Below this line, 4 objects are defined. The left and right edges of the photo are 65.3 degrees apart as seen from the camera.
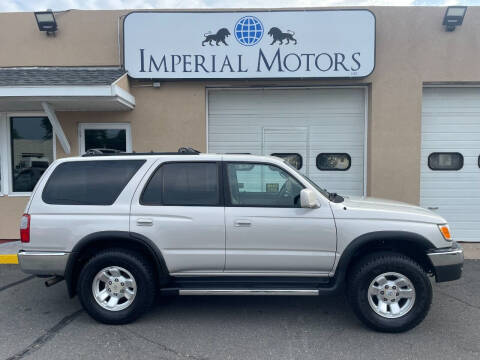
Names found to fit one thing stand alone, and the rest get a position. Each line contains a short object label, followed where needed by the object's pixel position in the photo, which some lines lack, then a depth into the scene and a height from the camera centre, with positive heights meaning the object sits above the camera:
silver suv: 3.98 -0.76
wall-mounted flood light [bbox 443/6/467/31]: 7.34 +3.01
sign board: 7.36 +2.49
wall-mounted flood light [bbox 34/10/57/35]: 7.63 +3.06
